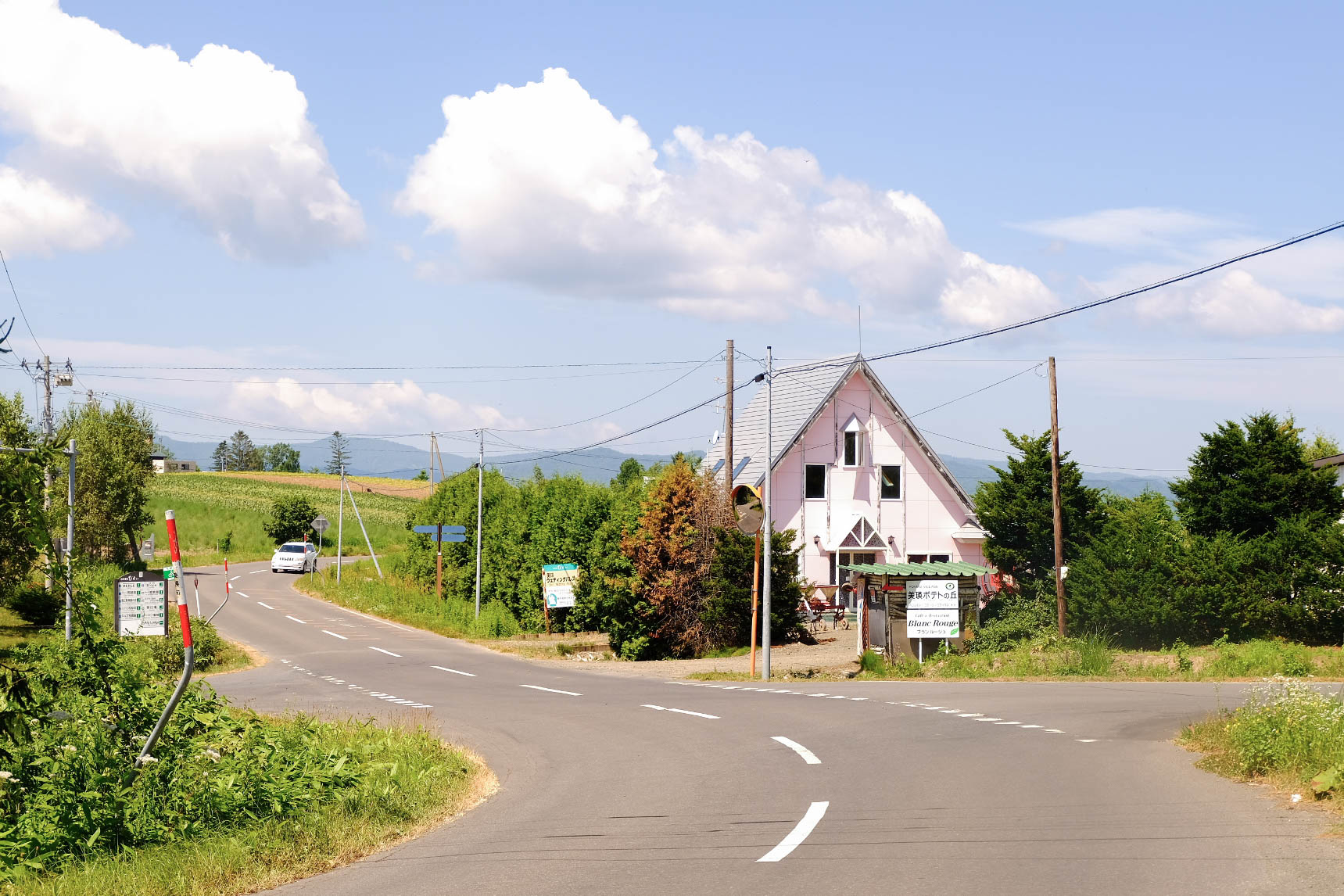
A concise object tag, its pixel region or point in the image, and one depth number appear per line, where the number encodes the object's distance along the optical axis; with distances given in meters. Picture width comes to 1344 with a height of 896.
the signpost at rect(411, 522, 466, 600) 46.28
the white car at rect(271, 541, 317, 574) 73.62
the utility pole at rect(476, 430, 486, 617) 44.53
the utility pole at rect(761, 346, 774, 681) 25.70
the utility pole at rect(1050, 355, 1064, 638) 32.66
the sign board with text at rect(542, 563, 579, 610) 40.47
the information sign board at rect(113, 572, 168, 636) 26.98
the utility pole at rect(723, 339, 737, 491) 35.56
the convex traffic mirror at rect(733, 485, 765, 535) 34.06
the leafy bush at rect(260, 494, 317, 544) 87.44
